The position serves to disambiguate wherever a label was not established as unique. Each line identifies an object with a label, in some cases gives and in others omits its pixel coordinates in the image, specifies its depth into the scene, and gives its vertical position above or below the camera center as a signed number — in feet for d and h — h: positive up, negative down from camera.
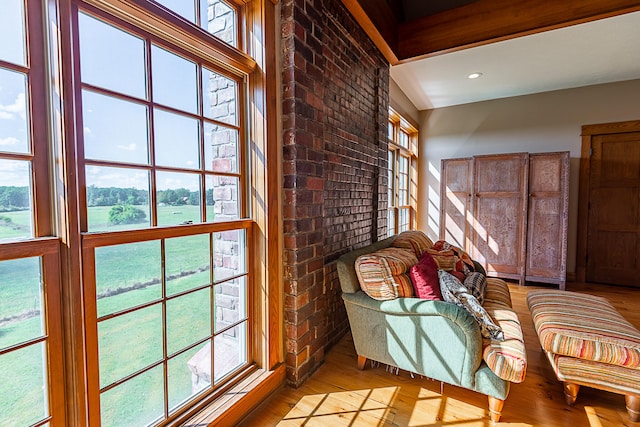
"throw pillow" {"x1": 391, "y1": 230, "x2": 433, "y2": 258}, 8.72 -1.34
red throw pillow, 6.16 -1.77
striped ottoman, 5.22 -2.84
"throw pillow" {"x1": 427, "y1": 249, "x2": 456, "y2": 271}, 8.52 -1.78
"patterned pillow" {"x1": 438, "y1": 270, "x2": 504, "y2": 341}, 5.61 -2.10
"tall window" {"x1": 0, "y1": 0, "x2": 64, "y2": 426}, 2.96 -0.41
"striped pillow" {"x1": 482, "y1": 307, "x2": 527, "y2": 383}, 5.00 -2.76
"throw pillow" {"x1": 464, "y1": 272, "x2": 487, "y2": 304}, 7.41 -2.29
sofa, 5.25 -2.72
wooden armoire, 12.83 -0.64
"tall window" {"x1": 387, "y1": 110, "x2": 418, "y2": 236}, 14.30 +1.34
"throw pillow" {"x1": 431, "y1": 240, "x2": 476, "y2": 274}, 8.59 -1.85
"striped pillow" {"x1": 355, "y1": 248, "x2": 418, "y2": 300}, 6.26 -1.70
